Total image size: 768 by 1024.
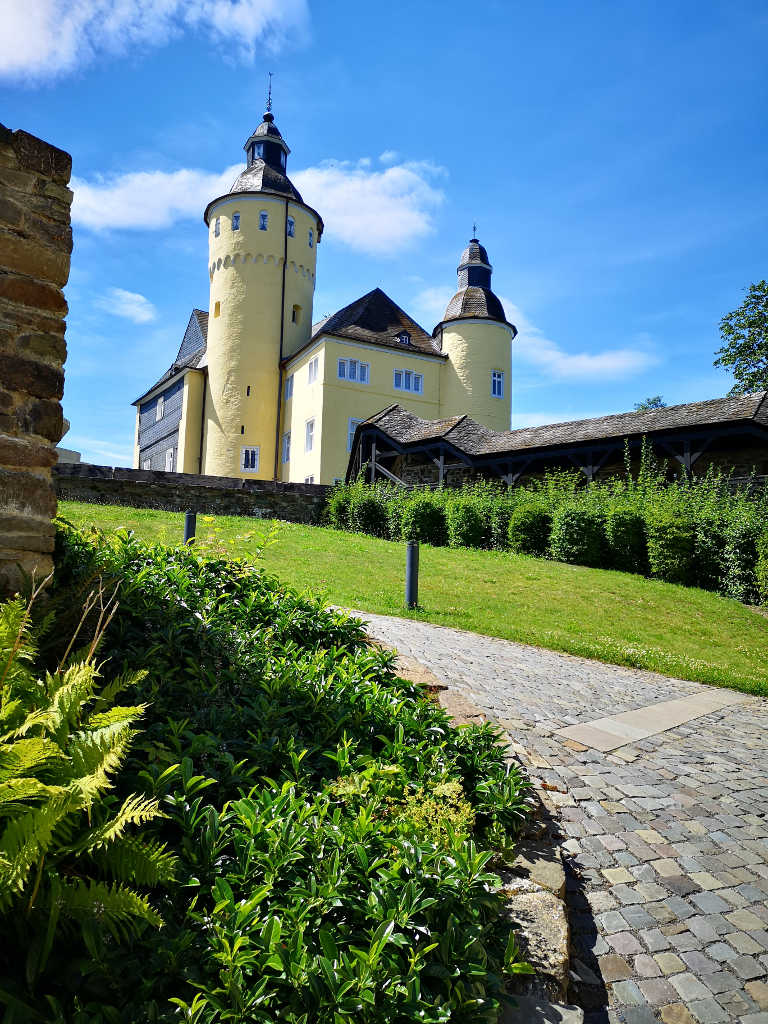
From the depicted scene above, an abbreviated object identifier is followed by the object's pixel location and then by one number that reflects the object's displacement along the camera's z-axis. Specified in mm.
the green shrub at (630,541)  14891
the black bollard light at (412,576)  9781
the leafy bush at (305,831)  1709
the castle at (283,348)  32031
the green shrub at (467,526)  17531
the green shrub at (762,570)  12062
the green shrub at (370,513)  20406
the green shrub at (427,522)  18469
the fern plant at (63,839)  1587
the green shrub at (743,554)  12672
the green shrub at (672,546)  13789
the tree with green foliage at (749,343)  31109
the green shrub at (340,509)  21969
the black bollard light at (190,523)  9688
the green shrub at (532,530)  16438
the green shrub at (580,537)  15227
